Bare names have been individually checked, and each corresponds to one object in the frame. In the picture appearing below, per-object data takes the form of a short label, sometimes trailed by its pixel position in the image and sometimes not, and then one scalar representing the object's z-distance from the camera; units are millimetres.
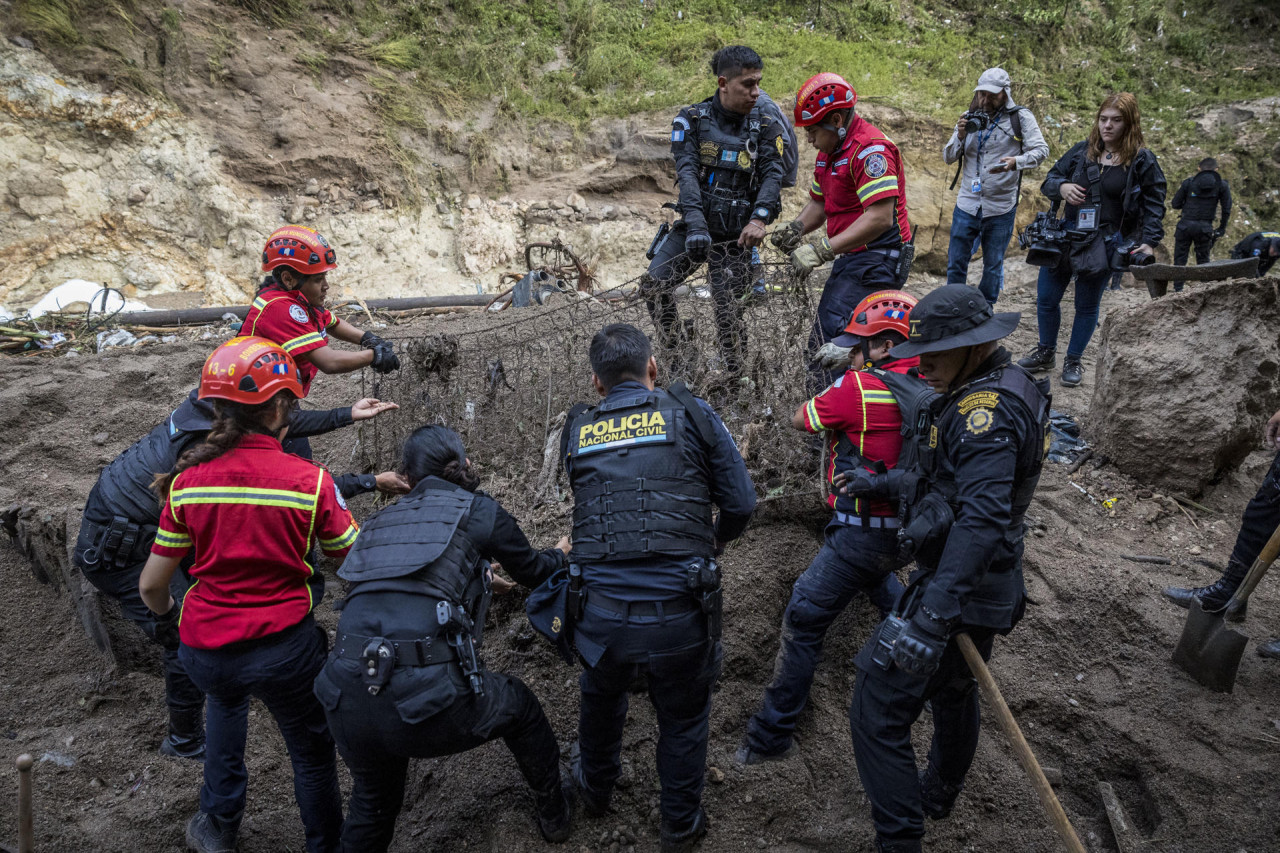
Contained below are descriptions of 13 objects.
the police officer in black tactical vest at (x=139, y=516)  3139
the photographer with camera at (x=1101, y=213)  5344
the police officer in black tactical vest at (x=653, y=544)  2525
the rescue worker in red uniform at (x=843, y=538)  2986
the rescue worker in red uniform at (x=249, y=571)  2537
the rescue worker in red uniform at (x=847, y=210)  3930
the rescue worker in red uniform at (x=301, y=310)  3771
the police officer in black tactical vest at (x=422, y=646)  2408
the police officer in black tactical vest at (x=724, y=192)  4418
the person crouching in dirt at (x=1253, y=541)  3449
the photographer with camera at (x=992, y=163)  5863
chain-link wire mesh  4125
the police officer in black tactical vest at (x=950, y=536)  2289
